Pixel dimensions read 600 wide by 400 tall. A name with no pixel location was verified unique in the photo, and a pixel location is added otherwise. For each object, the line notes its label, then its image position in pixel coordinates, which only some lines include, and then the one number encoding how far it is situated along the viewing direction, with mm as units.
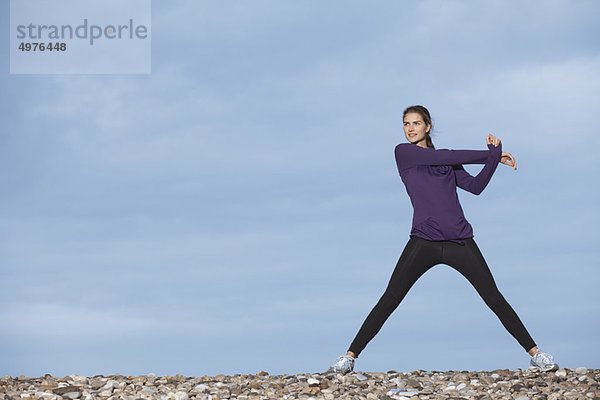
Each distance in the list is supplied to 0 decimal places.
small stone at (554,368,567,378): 6883
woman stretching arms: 6934
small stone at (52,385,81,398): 6137
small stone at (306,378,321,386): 6456
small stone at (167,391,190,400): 5996
